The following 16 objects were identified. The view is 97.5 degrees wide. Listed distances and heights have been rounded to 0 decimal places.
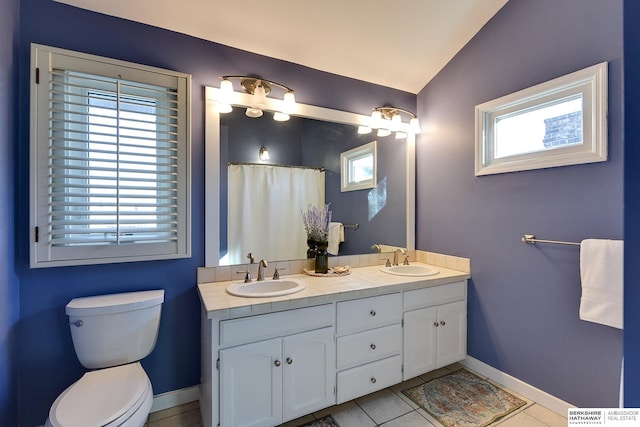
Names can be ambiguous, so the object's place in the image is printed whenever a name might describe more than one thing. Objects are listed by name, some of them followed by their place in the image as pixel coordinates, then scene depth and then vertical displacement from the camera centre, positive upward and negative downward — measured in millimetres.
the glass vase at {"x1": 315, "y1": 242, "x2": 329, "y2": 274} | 2117 -348
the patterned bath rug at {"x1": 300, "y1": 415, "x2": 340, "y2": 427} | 1640 -1234
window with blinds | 1468 +296
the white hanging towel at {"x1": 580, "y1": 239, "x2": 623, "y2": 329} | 1428 -345
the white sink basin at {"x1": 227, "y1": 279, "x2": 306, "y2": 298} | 1734 -470
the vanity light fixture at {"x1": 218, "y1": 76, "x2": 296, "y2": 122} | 1876 +827
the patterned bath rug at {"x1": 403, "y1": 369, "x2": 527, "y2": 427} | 1700 -1229
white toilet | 1173 -762
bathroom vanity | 1418 -758
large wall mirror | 1910 +253
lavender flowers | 2185 -77
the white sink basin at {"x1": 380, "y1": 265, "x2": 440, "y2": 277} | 2277 -454
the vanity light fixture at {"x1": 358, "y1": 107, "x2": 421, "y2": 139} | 2459 +824
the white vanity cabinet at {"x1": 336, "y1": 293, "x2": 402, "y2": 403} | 1693 -827
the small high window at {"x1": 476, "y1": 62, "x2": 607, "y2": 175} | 1533 +580
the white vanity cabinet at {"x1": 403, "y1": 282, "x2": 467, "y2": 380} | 1938 -829
